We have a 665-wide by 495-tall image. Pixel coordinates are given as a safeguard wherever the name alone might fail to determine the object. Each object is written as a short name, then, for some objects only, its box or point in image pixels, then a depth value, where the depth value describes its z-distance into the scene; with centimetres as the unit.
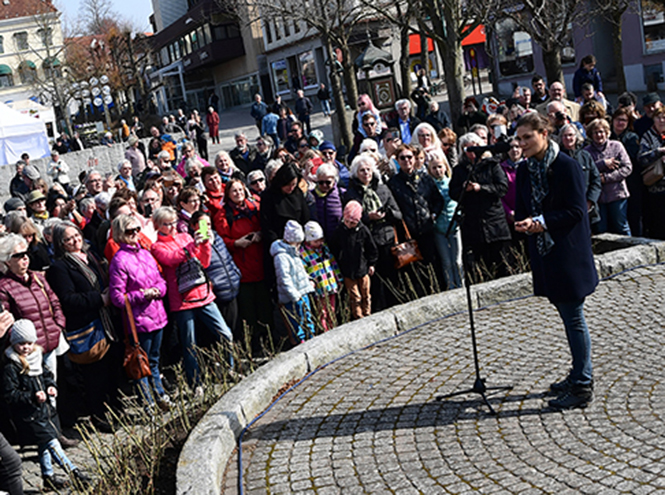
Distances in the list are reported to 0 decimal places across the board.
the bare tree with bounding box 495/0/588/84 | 1792
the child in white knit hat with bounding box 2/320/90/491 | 602
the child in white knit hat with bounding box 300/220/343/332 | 805
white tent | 3052
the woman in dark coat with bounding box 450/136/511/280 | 839
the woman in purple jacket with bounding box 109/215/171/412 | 719
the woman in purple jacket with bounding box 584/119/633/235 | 927
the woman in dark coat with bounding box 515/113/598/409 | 529
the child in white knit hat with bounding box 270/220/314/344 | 786
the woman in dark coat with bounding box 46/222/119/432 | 715
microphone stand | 559
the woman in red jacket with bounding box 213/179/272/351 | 836
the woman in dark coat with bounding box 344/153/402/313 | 857
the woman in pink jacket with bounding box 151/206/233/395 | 754
